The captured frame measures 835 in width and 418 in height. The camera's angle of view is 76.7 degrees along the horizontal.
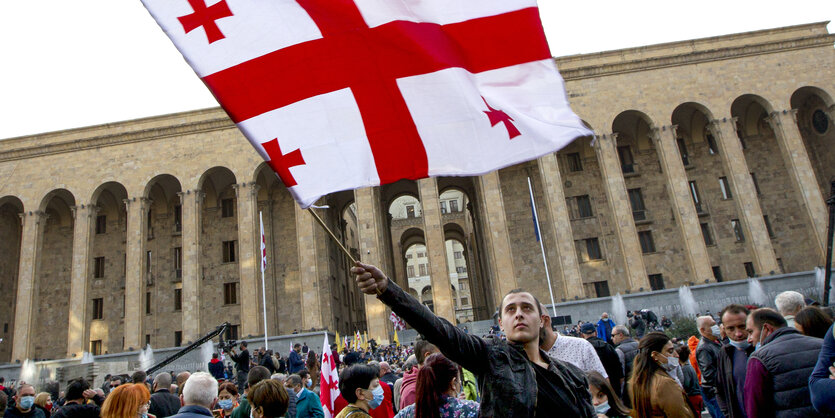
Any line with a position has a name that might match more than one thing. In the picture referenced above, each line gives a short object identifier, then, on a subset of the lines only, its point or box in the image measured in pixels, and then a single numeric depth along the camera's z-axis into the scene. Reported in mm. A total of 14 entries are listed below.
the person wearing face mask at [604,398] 3893
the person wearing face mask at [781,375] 3480
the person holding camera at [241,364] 12531
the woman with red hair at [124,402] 3865
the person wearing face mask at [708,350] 5863
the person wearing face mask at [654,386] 3620
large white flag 3709
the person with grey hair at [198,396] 4070
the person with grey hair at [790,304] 4250
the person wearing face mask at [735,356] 4387
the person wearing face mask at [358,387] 4090
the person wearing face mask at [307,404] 5465
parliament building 27766
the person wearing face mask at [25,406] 5996
